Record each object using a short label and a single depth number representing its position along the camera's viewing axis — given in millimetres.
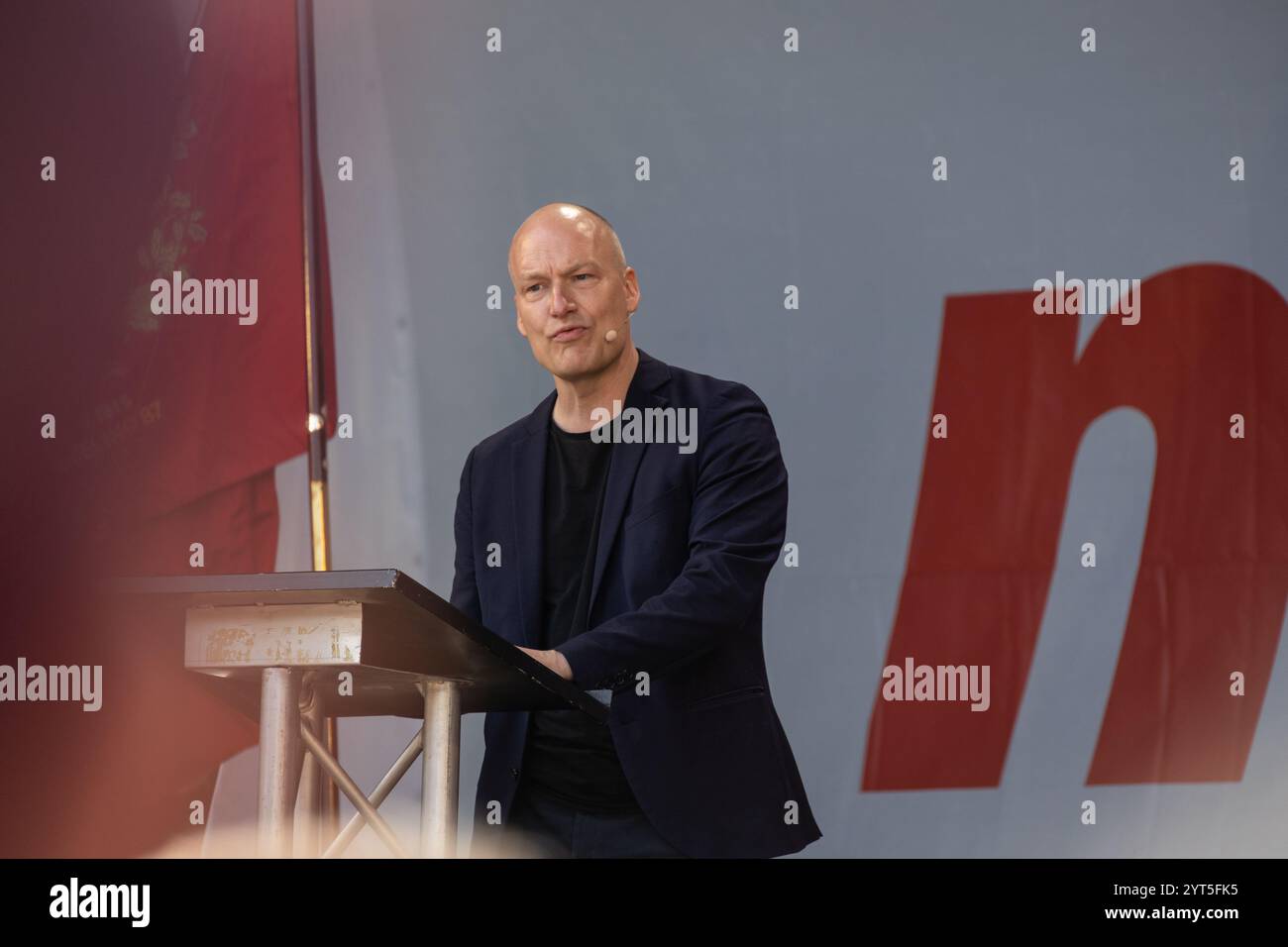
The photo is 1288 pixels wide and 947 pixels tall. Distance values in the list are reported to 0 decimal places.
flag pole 3480
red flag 3344
